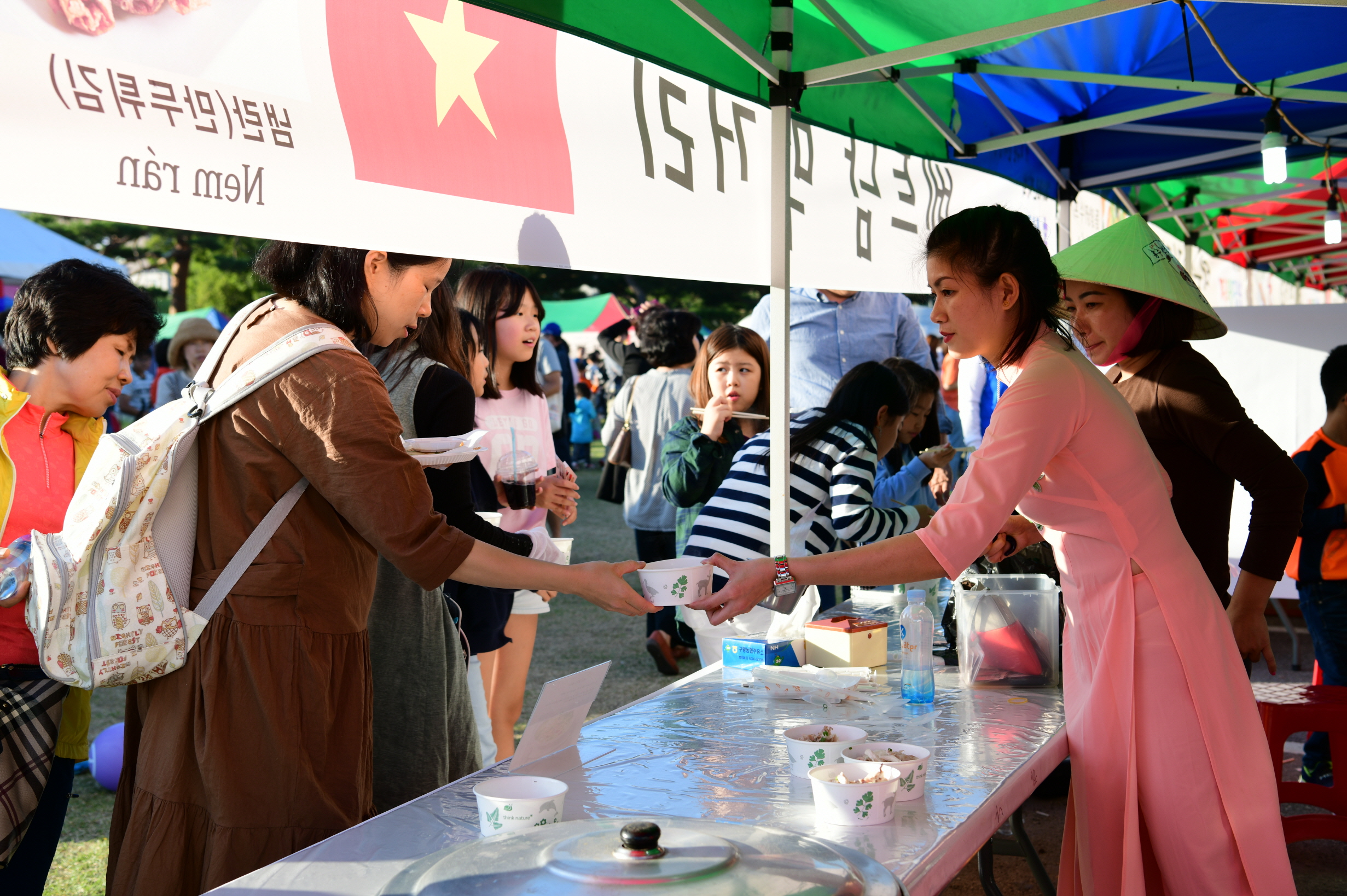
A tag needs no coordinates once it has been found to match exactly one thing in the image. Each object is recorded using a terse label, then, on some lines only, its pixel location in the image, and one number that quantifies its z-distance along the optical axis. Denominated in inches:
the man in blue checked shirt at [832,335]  194.2
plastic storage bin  96.9
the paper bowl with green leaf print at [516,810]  54.7
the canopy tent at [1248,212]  306.2
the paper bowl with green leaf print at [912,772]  62.6
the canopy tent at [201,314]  565.9
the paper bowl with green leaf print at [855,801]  58.6
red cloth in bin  96.8
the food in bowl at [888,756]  64.7
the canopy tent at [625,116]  66.2
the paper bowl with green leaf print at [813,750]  66.2
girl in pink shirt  139.7
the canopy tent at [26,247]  348.5
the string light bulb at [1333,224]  289.7
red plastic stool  124.7
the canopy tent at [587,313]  748.6
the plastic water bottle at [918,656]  89.8
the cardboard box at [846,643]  102.9
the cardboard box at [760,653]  104.4
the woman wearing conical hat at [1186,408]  92.6
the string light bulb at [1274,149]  178.9
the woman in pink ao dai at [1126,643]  73.7
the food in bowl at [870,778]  60.5
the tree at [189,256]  784.3
